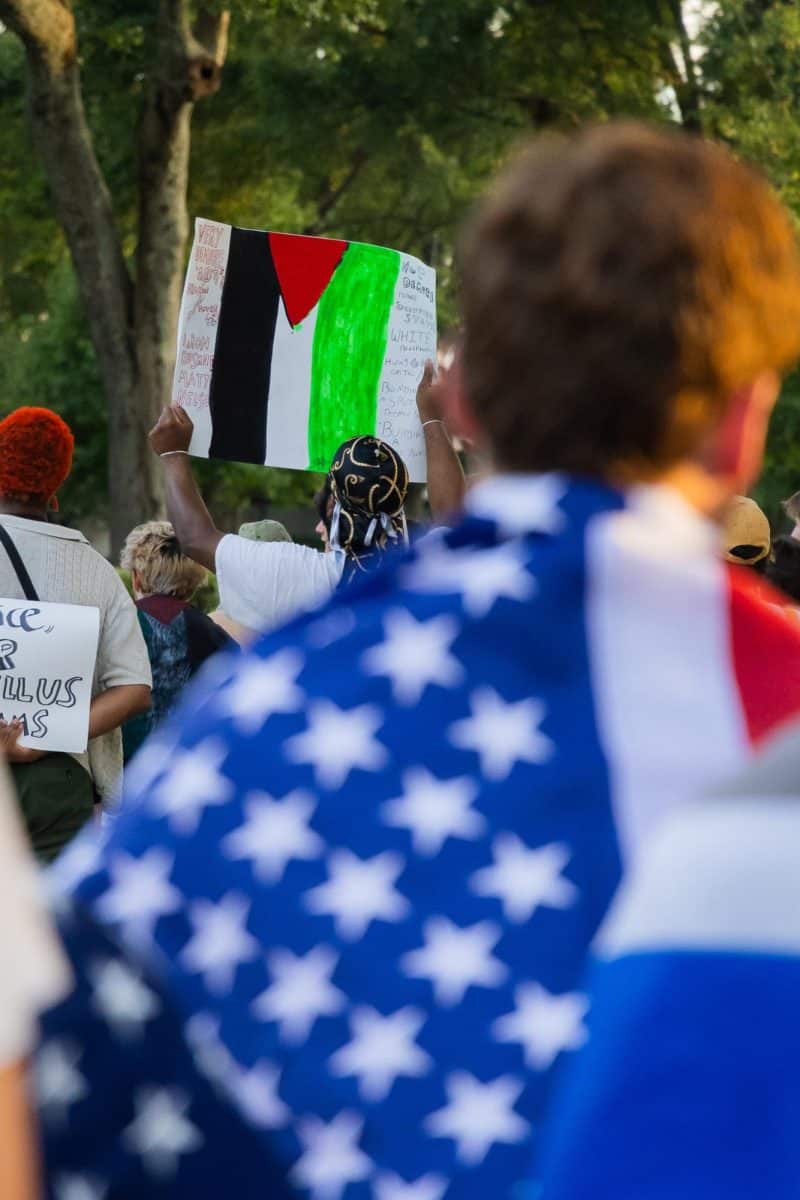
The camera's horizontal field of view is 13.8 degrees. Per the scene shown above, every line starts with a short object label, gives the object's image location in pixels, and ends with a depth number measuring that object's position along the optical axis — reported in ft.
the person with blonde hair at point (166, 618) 37.28
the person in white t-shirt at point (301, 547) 27.28
